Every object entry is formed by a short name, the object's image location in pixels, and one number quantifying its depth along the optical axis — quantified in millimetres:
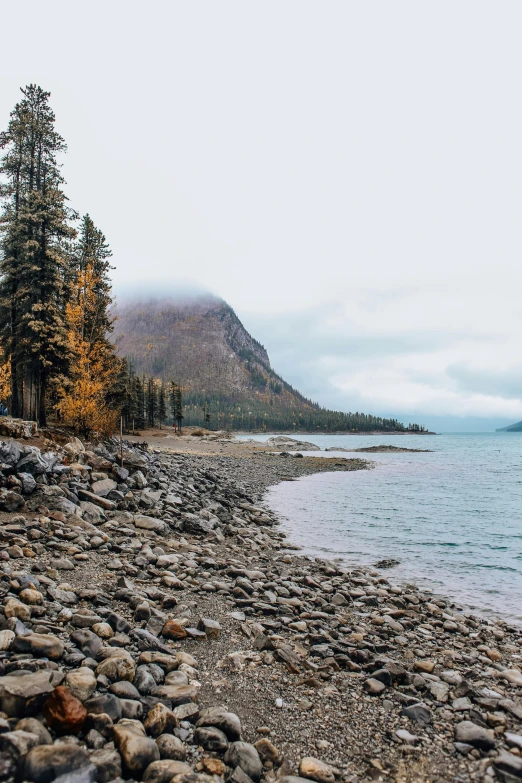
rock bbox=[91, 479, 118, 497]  13711
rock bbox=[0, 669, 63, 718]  3488
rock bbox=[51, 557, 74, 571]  7656
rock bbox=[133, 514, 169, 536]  12078
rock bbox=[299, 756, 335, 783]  3684
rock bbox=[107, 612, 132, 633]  5578
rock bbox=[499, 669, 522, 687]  6147
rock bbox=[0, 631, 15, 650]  4453
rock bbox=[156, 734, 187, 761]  3559
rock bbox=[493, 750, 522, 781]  3843
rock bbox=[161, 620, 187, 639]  5969
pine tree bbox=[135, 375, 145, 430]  91562
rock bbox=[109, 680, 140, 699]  4141
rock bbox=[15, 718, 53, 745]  3249
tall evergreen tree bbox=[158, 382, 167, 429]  114812
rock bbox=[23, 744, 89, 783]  2896
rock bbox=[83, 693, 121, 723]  3720
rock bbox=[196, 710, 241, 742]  4020
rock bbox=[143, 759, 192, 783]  3227
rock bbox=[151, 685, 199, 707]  4348
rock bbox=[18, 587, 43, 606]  5797
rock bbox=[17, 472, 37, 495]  11320
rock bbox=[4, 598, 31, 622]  5223
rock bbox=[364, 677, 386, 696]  5211
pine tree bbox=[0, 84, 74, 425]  26422
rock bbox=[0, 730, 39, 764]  3014
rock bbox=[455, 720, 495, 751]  4324
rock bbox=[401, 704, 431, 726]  4680
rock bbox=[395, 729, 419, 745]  4309
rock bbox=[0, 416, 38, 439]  17688
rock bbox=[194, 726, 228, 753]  3799
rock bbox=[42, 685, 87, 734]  3434
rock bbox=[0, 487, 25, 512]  10387
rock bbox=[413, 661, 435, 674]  6126
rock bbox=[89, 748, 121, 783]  3119
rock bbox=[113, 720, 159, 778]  3275
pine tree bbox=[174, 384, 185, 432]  115000
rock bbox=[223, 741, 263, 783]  3629
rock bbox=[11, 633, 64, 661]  4457
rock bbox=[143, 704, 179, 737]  3807
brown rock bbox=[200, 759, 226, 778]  3521
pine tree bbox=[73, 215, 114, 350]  33678
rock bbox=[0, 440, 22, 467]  11945
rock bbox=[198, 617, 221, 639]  6230
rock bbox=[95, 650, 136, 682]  4418
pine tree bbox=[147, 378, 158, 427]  103750
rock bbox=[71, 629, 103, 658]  4801
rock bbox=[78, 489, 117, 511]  12695
